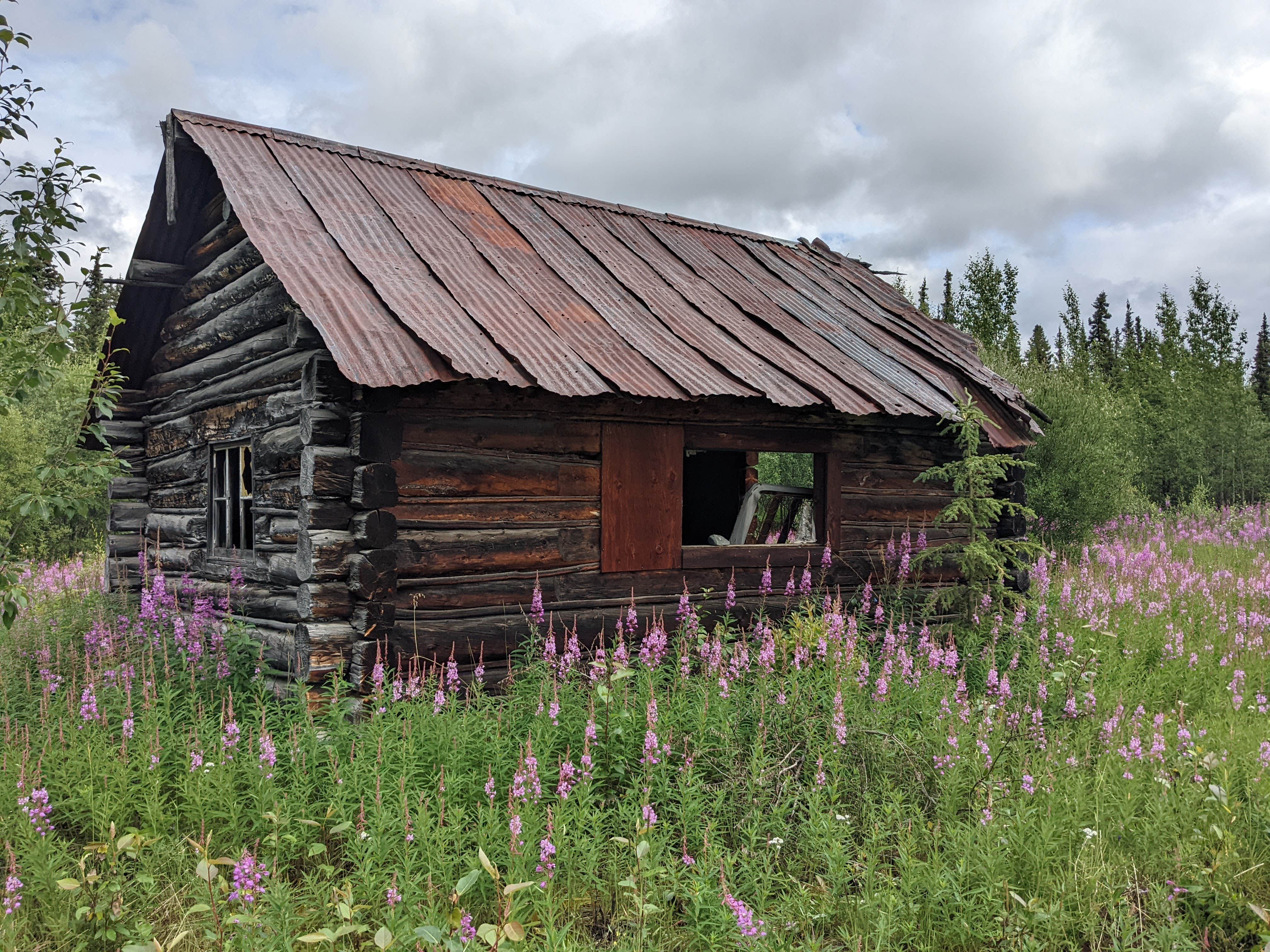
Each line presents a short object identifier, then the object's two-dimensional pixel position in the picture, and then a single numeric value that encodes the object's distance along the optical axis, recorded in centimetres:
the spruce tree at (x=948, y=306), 4081
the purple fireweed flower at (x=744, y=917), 324
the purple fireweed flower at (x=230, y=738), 458
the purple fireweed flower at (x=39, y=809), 407
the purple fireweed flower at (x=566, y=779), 409
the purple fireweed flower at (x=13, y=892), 357
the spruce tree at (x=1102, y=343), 4631
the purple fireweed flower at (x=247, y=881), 320
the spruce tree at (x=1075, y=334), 3222
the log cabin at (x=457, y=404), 645
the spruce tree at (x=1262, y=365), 4055
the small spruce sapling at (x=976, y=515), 793
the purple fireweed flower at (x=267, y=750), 442
